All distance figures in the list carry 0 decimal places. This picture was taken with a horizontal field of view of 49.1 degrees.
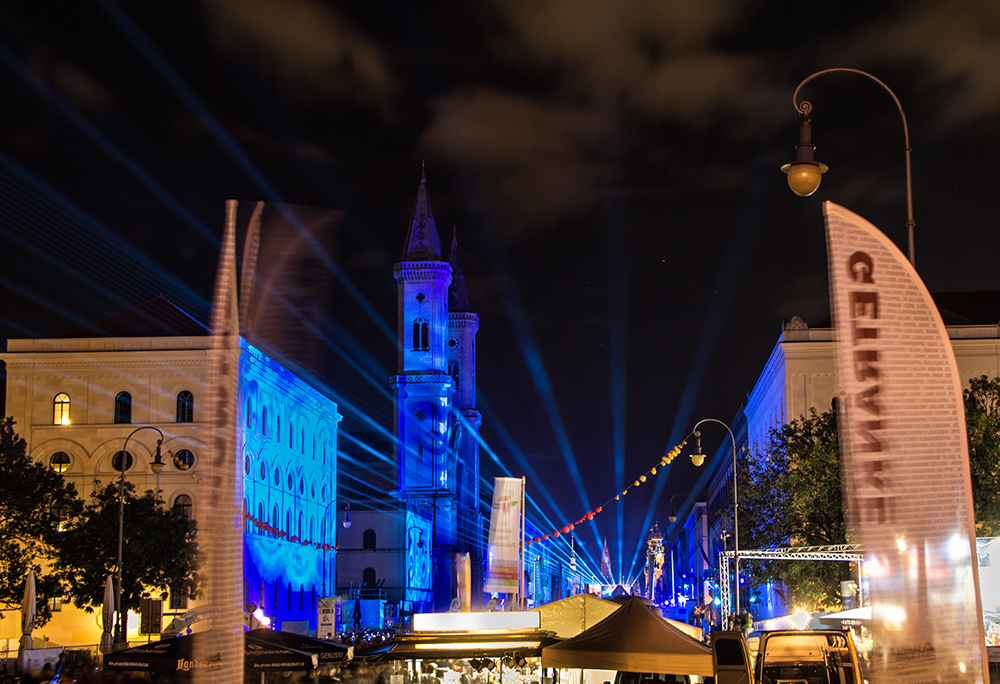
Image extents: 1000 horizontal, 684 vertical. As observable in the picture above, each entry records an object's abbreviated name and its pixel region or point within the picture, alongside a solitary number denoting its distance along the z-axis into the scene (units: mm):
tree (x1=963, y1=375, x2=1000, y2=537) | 33562
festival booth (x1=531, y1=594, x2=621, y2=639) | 23594
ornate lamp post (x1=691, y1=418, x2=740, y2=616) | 36531
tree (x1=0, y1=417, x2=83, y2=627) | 46750
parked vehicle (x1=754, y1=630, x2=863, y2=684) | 19703
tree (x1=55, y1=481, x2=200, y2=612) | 48594
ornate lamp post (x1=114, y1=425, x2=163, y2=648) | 38250
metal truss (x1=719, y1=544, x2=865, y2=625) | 30344
